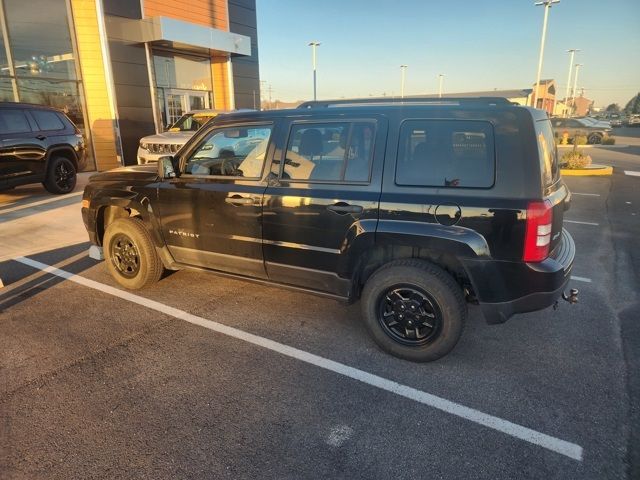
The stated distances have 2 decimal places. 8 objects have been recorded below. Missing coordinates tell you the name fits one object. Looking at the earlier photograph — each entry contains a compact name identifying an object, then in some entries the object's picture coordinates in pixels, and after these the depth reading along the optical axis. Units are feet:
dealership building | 41.73
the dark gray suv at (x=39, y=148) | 30.07
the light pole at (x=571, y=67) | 175.14
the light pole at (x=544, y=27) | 94.38
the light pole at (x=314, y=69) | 129.80
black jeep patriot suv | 10.15
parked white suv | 33.22
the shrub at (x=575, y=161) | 48.19
